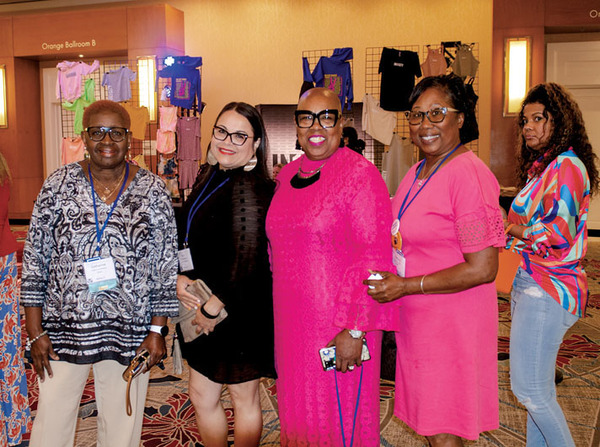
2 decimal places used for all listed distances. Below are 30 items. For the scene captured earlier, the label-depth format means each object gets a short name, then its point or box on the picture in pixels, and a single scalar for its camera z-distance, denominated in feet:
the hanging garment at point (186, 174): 28.78
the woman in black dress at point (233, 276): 6.98
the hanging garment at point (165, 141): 29.27
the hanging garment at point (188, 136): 28.81
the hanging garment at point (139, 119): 29.96
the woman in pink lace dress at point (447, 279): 5.70
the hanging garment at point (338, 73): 26.00
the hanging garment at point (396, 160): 27.58
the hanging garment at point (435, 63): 24.94
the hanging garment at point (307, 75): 25.71
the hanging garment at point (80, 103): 29.96
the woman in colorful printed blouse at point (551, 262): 6.88
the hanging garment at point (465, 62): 24.61
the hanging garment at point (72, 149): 30.63
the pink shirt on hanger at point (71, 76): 30.01
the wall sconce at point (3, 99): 38.15
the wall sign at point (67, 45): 35.76
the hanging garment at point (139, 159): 29.37
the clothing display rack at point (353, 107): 30.96
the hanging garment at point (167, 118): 29.01
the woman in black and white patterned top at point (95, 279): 6.42
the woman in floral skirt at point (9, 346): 8.57
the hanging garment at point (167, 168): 29.22
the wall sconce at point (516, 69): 30.71
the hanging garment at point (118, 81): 29.63
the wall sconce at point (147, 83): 32.19
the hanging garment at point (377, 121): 27.17
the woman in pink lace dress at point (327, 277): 6.20
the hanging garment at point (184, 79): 28.17
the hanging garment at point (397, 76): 24.81
